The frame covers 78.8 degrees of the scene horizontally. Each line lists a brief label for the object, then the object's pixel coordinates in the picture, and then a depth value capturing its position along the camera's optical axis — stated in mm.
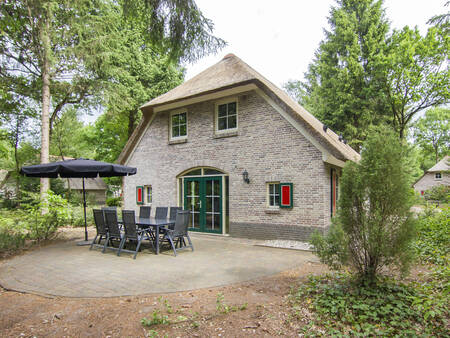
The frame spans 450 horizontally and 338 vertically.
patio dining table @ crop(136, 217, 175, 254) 6406
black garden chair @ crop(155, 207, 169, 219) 7957
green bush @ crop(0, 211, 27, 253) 6823
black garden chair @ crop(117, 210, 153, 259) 6177
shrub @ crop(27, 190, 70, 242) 7434
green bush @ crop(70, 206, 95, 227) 12000
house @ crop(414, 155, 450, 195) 34469
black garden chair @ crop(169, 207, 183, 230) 7530
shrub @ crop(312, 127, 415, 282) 3518
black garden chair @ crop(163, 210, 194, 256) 6488
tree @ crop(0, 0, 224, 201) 11914
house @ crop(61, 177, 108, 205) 23984
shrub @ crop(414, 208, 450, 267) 5750
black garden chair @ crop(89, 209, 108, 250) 6877
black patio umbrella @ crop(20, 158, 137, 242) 6781
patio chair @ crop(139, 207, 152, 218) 8273
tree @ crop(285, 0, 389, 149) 17594
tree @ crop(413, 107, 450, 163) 36000
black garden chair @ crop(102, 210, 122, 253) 6465
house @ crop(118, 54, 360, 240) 7949
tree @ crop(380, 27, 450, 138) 16703
